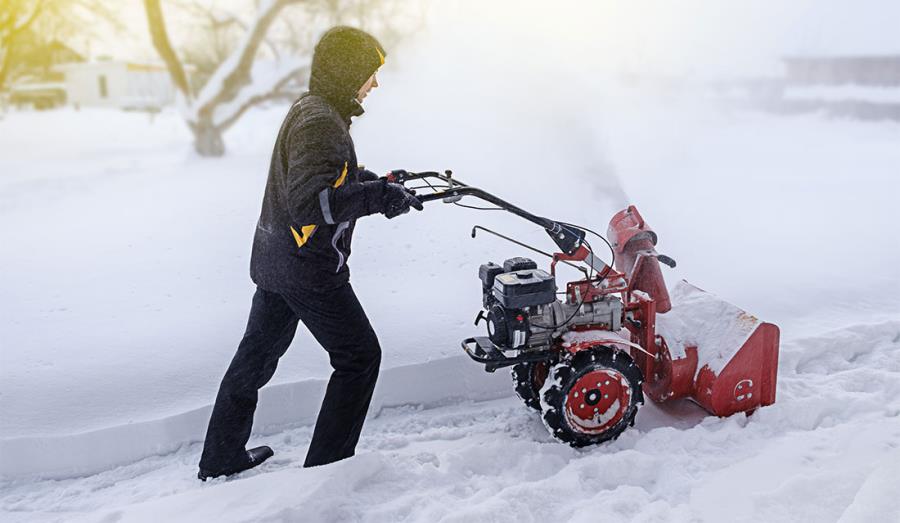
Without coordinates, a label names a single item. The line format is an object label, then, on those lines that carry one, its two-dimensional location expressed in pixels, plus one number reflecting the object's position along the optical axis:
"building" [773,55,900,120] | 16.14
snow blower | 3.03
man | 2.45
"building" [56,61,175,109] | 39.50
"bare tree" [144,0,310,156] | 11.68
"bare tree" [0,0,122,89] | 14.20
